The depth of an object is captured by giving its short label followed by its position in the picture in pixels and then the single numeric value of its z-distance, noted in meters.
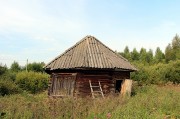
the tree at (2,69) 18.21
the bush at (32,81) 18.56
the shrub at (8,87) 13.92
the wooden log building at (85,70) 10.04
